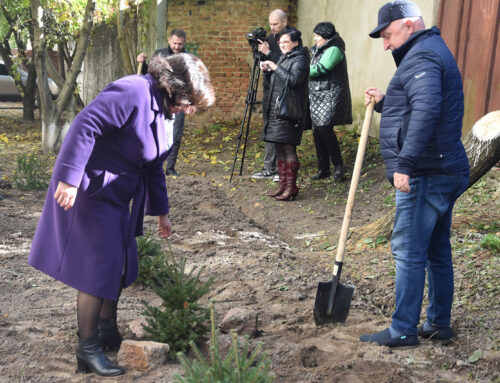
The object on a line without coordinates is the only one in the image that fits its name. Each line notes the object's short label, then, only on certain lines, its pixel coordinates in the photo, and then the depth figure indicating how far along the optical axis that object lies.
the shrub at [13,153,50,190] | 7.92
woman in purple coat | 3.01
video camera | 7.82
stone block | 3.16
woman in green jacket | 7.54
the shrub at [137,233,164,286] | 4.67
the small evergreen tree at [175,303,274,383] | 2.42
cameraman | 7.77
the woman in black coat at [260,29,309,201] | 7.18
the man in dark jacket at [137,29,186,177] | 8.16
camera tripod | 7.88
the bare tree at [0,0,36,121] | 13.46
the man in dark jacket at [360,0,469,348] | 3.18
